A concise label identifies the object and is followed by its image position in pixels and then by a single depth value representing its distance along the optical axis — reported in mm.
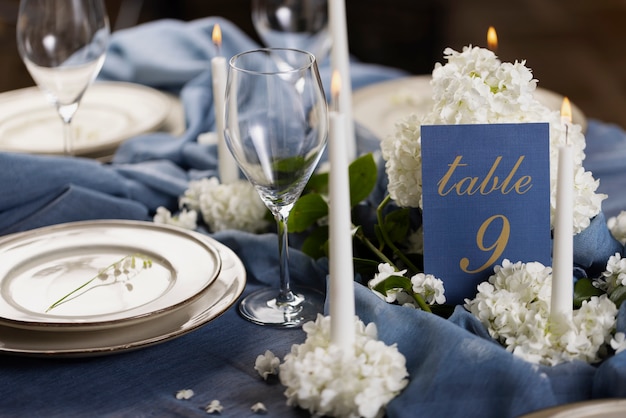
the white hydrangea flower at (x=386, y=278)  954
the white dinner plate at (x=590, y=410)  750
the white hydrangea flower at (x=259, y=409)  858
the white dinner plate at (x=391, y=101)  1604
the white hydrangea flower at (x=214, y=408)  863
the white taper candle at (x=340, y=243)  750
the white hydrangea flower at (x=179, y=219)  1267
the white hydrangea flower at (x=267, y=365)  911
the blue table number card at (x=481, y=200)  938
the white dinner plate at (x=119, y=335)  899
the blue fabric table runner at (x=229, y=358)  813
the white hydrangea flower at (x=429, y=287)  940
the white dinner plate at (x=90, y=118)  1528
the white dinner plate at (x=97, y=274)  930
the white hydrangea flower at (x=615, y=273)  934
